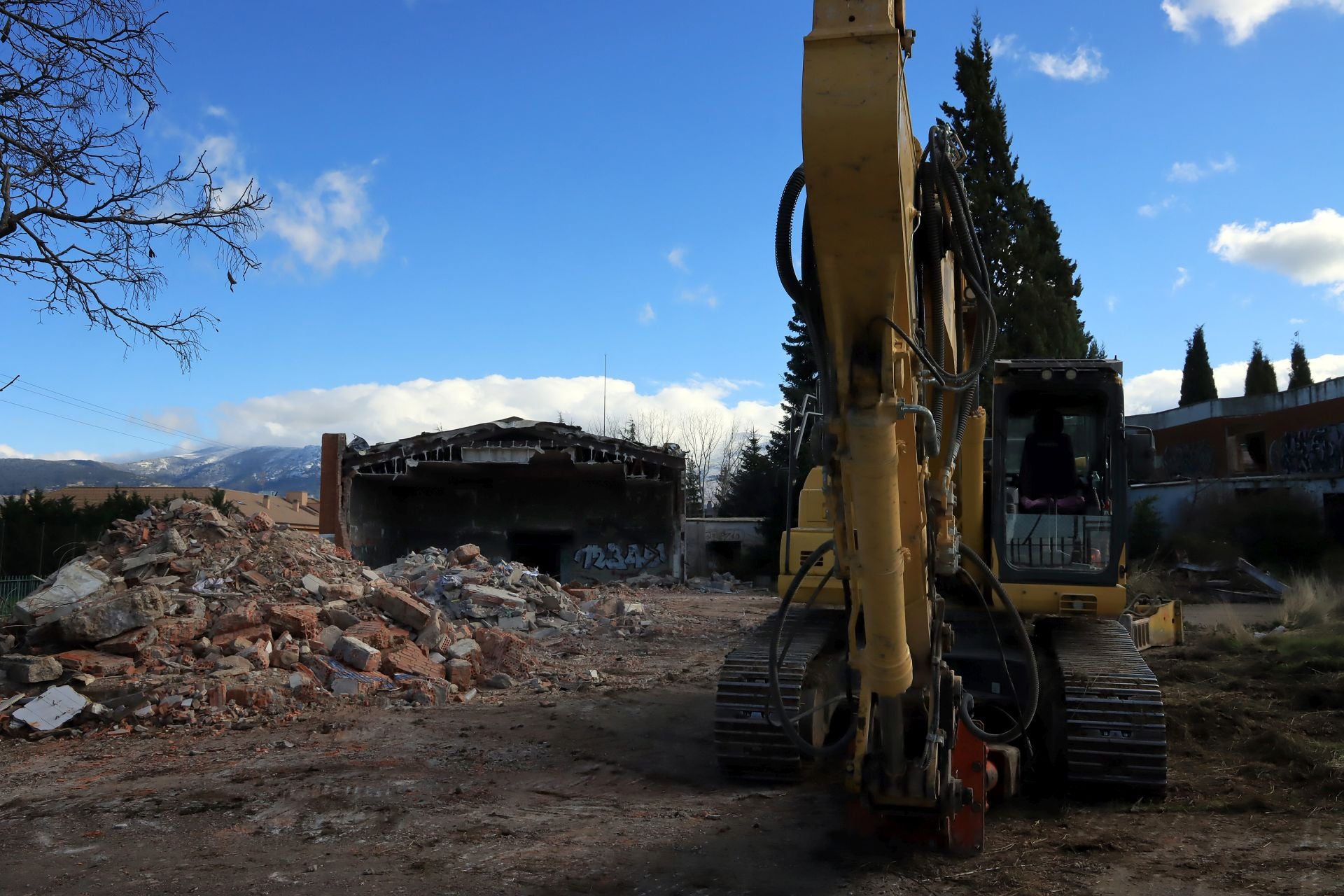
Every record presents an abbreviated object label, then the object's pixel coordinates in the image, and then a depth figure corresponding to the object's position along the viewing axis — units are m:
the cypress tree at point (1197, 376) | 46.88
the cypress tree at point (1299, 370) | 51.12
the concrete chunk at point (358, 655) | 10.41
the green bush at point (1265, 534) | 25.47
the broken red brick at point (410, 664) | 10.52
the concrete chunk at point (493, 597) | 14.97
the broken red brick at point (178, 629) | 10.27
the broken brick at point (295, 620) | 10.88
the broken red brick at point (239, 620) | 10.53
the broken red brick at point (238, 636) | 10.38
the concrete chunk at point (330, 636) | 10.83
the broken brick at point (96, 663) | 9.52
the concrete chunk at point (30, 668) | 9.16
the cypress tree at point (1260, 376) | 48.38
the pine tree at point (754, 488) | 38.25
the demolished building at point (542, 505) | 25.75
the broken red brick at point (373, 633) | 10.99
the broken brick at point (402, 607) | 11.75
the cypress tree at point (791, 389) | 37.38
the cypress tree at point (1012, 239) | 30.09
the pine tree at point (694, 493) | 52.38
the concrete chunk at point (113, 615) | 9.91
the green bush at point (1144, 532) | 27.08
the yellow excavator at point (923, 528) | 3.05
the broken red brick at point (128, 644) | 9.96
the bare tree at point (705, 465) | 60.06
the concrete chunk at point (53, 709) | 8.70
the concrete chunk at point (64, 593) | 10.39
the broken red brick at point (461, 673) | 10.68
